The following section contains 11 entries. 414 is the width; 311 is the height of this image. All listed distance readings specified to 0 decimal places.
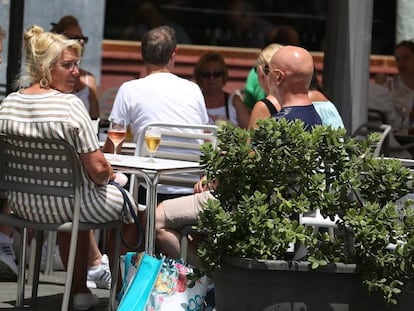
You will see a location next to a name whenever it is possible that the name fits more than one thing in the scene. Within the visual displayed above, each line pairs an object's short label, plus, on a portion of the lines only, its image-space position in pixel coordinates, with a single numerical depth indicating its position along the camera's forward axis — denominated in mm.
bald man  9953
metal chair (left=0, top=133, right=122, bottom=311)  9836
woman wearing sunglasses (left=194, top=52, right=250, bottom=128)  15648
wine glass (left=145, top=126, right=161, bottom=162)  10906
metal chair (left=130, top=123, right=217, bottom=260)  11820
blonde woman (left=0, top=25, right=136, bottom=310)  9906
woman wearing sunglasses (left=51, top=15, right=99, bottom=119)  15578
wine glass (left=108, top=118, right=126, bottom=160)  11141
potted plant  8352
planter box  8328
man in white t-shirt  12578
